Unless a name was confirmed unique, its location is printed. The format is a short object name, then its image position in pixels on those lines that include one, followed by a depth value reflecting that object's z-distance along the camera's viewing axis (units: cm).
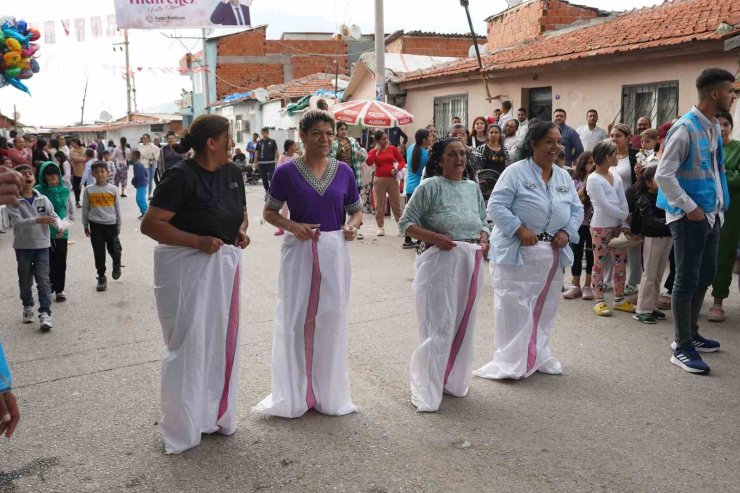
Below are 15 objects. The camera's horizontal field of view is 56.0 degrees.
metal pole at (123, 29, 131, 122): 4716
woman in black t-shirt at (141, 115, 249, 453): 371
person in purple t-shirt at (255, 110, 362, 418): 427
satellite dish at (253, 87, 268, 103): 3136
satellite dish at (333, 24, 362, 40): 2525
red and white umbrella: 1545
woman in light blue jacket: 481
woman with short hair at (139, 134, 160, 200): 2105
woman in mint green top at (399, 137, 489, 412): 445
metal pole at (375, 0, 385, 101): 1599
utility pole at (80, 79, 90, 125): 8400
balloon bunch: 432
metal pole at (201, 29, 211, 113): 3143
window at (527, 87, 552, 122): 1426
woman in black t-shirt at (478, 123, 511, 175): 923
